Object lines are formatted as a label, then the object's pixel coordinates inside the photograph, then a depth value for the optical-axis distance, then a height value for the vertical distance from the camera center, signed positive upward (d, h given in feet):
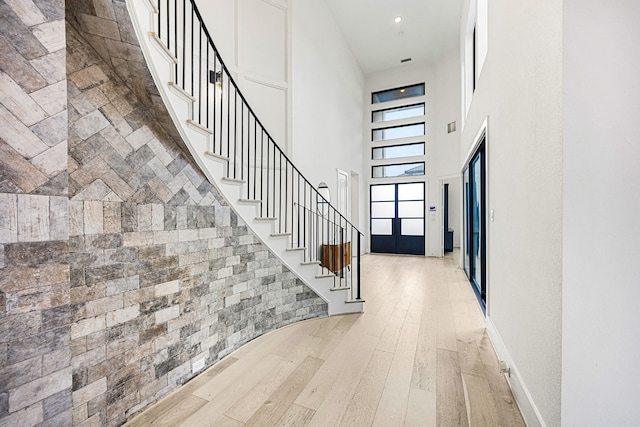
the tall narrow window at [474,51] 15.82 +9.11
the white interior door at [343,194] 23.79 +1.70
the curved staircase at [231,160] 6.01 +1.84
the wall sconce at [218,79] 12.08 +5.74
